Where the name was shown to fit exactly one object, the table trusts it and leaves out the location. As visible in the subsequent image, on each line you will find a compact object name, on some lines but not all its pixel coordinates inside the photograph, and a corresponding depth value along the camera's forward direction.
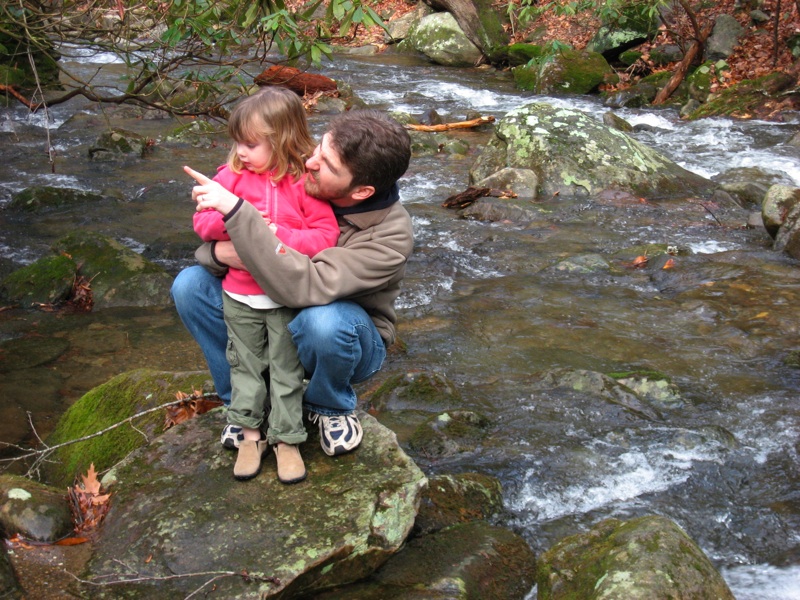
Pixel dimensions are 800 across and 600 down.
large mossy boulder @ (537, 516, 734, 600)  2.54
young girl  2.91
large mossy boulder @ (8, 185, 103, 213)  8.54
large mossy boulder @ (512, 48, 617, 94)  15.15
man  2.79
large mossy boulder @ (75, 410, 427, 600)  2.59
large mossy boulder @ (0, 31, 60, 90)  6.28
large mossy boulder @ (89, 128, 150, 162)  10.73
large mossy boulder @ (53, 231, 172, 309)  6.48
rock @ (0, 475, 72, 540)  2.88
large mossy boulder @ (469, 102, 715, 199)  9.27
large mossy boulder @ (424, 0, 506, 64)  18.60
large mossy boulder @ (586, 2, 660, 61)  15.83
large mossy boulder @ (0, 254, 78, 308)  6.40
